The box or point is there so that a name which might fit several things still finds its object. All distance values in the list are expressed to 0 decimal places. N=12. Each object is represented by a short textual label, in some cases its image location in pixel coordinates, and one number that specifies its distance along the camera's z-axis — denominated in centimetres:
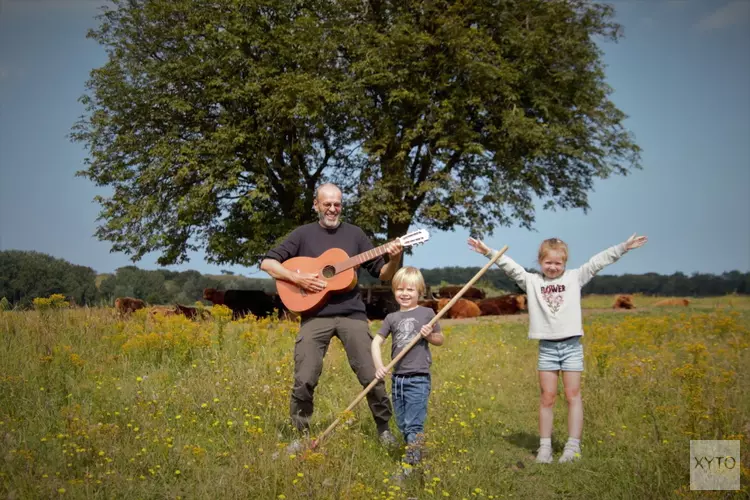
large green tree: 1958
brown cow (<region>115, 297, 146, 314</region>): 1538
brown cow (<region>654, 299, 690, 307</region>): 2233
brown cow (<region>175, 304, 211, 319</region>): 1178
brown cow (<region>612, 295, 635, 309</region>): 2261
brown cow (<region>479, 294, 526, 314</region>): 2132
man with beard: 584
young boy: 531
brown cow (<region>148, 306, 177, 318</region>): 1286
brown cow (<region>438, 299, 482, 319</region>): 2023
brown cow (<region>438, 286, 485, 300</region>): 2436
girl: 582
